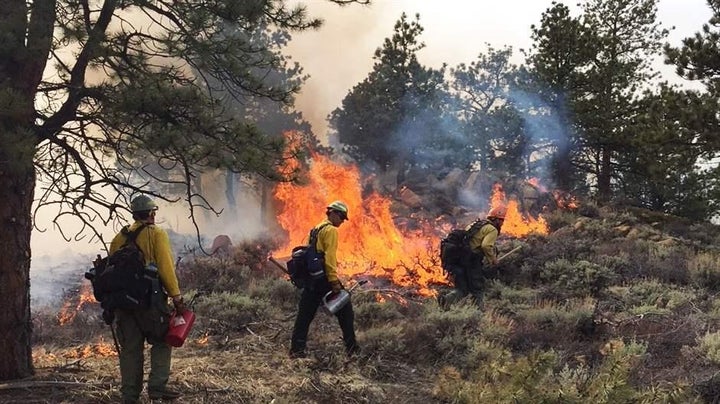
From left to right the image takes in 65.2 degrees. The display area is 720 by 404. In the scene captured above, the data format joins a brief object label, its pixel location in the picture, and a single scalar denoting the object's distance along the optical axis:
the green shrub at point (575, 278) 10.37
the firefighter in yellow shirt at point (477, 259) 8.70
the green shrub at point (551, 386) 3.94
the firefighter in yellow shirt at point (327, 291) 6.77
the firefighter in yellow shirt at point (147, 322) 4.92
